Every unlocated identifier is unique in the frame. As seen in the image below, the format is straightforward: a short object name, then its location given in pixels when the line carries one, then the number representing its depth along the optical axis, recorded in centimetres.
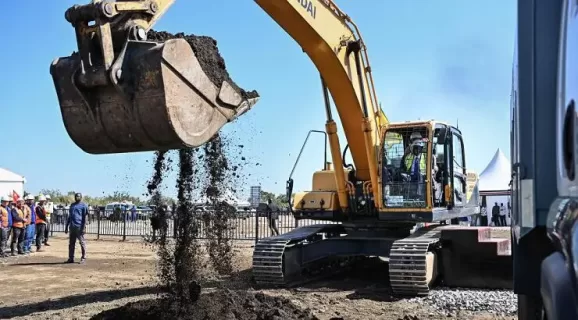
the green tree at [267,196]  2044
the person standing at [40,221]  1785
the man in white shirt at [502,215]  2388
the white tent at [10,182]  2655
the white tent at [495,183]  2394
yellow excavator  525
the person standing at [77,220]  1355
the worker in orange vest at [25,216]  1659
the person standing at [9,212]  1605
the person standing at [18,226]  1616
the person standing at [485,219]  2362
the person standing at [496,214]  2378
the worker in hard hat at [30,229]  1703
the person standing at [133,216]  2198
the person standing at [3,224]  1568
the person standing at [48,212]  1984
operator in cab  980
